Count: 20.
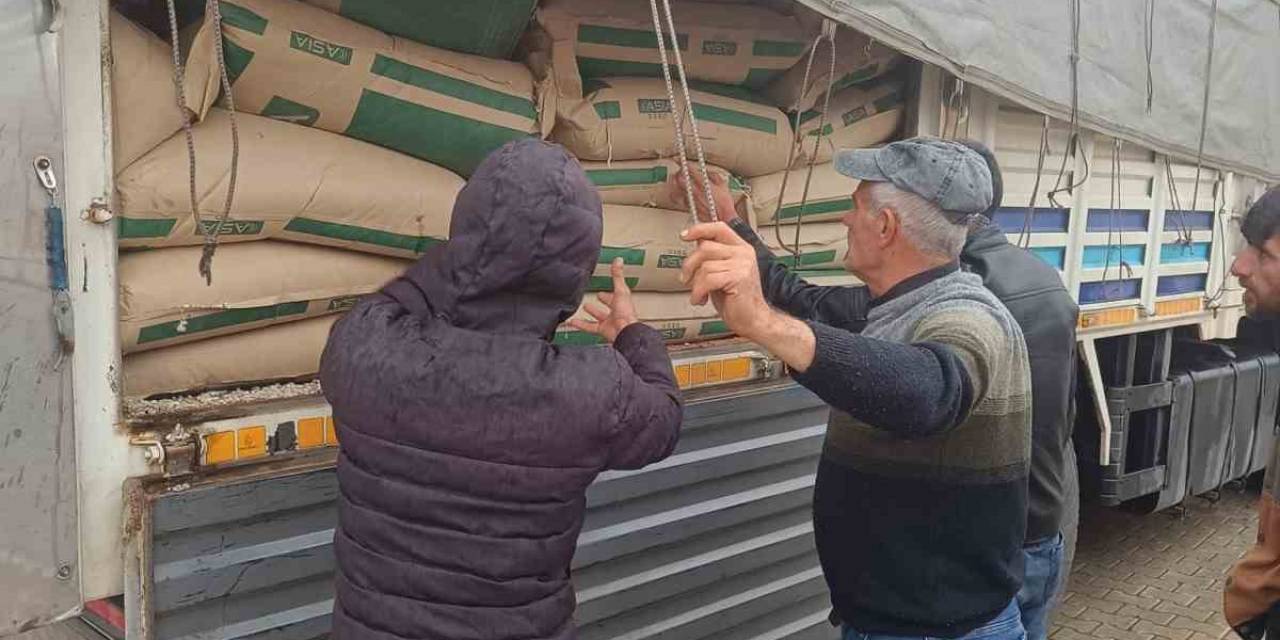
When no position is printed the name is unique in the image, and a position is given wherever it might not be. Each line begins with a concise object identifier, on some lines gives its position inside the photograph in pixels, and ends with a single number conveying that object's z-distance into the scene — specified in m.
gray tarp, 2.31
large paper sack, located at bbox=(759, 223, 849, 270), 2.80
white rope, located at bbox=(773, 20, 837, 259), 2.69
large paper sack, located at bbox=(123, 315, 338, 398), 1.76
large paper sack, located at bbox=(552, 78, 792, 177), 2.39
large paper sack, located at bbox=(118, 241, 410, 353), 1.70
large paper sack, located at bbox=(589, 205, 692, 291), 2.45
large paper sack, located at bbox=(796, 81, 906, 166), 2.88
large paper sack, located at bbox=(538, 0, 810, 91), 2.35
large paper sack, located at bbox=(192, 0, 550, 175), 1.83
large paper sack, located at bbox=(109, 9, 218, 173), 1.63
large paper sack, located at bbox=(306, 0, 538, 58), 2.02
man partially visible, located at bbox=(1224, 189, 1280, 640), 1.93
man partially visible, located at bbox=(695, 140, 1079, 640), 2.32
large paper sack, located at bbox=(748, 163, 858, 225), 2.75
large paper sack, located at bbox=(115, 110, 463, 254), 1.69
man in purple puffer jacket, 1.30
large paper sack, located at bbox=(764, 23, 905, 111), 2.80
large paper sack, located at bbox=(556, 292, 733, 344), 2.56
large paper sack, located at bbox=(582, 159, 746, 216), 2.46
